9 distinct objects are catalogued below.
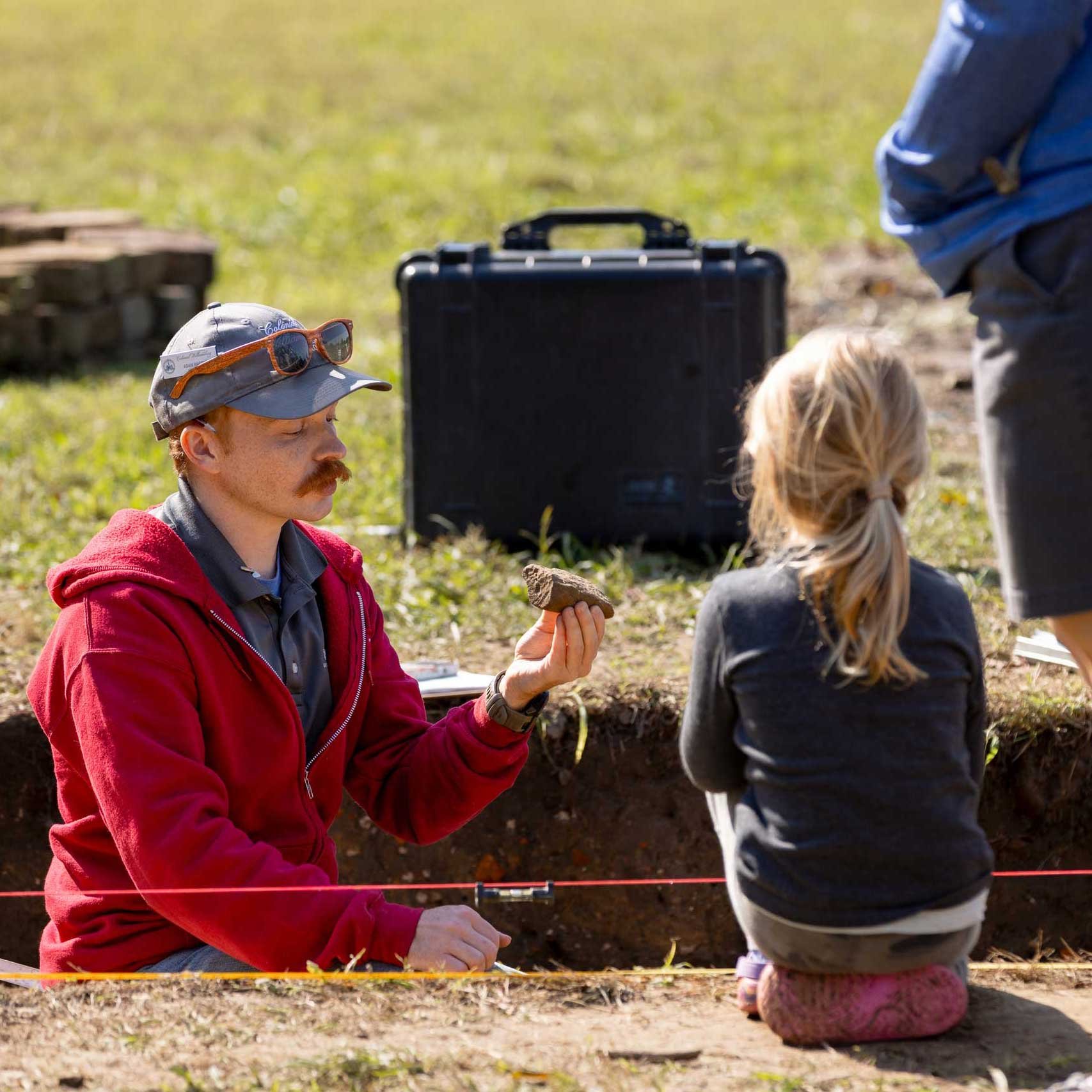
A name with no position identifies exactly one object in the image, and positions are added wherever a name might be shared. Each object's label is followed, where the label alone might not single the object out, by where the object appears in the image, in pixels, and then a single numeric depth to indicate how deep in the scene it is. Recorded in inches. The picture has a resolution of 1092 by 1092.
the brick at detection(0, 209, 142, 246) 738.8
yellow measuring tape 223.5
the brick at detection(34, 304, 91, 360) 666.8
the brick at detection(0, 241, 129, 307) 670.5
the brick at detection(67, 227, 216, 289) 715.4
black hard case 410.9
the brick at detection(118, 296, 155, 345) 692.7
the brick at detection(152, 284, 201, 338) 713.0
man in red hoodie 221.6
